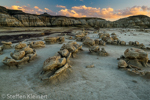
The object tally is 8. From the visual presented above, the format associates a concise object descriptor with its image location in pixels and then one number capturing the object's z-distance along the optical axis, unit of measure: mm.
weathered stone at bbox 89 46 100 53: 6845
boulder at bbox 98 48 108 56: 6526
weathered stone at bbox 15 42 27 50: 7206
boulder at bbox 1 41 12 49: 8521
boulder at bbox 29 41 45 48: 8850
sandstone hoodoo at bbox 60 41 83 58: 6349
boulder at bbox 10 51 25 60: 5043
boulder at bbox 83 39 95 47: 9172
